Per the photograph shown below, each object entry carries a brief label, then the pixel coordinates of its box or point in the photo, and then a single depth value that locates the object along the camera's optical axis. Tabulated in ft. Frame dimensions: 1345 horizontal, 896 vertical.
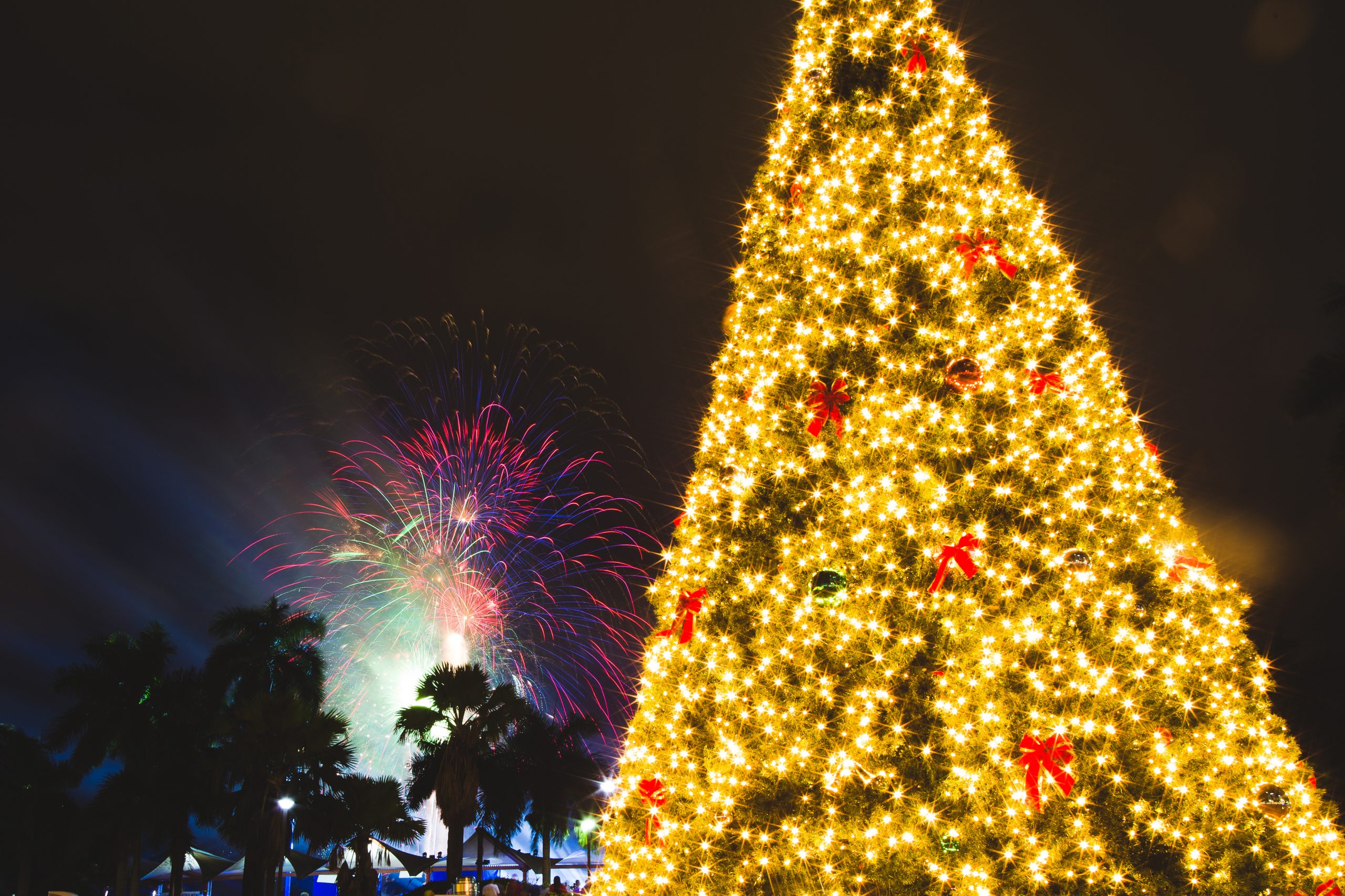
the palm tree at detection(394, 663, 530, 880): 61.67
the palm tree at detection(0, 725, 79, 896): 83.61
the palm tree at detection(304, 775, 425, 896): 63.87
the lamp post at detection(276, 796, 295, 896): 59.41
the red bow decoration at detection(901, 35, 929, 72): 24.23
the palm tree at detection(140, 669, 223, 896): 71.05
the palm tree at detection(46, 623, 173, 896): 71.87
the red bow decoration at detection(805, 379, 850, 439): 21.95
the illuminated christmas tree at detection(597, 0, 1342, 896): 17.53
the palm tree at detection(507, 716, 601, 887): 78.79
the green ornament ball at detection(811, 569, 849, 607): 19.94
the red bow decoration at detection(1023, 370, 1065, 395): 20.75
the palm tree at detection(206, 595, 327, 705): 79.71
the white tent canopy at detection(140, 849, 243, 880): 100.99
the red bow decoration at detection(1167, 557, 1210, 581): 20.12
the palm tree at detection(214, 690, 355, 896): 59.11
